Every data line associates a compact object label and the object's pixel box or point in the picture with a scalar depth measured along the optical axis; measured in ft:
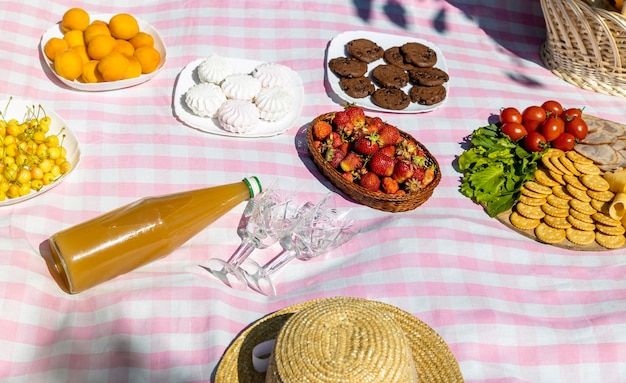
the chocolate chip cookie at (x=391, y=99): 6.93
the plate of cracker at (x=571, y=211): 5.80
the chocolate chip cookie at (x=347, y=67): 7.19
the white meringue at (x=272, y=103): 6.45
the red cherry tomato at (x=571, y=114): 6.68
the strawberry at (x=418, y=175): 5.70
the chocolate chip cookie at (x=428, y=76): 7.24
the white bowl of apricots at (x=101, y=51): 6.47
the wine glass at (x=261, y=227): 5.15
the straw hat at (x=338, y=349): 3.33
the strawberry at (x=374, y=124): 6.00
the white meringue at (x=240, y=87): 6.48
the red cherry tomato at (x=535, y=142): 6.39
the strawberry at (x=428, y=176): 5.81
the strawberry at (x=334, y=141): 5.96
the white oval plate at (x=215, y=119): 6.38
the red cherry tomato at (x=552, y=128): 6.49
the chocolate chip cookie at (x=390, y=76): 7.18
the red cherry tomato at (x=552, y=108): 6.83
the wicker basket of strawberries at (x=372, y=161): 5.66
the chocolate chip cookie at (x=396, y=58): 7.51
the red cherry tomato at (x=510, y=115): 6.68
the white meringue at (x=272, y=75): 6.79
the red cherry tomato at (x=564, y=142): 6.46
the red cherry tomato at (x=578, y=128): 6.56
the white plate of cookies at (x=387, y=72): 7.00
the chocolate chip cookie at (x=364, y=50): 7.48
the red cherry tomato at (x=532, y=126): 6.64
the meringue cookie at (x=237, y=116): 6.24
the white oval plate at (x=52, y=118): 5.80
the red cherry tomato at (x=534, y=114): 6.72
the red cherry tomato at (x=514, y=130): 6.56
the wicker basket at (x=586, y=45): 6.93
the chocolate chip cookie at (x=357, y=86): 6.98
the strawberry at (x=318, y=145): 6.05
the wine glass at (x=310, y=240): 5.13
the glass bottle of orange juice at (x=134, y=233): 4.69
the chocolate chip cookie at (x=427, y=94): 7.07
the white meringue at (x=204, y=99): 6.31
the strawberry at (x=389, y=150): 5.74
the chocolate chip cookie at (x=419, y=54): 7.48
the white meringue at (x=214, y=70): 6.65
